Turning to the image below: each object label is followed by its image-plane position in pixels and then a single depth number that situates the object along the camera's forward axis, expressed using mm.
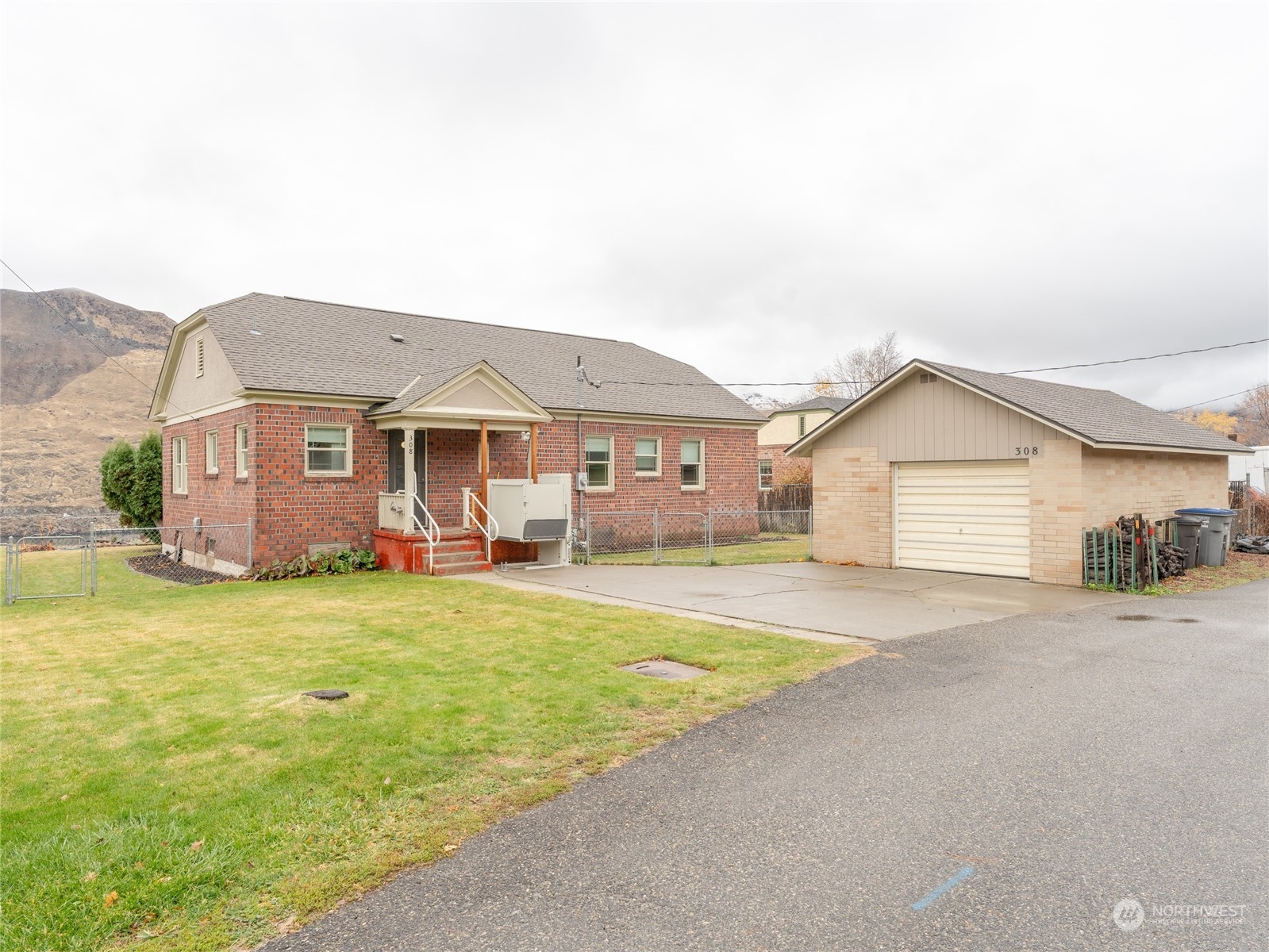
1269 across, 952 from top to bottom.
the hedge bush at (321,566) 16656
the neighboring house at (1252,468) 34219
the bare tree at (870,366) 59750
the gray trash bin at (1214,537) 17344
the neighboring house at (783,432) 37375
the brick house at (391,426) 17516
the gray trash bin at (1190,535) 17047
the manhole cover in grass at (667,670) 8102
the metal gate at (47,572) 14867
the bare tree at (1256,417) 71438
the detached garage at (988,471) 14867
